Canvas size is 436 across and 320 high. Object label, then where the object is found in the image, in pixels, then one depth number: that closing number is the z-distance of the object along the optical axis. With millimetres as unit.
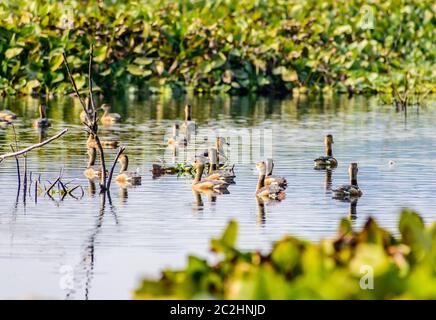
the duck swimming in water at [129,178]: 21906
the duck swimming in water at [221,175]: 21766
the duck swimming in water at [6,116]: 32562
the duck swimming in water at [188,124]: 31016
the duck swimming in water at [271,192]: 20250
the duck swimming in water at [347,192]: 20344
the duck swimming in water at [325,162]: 24469
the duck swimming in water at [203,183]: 21408
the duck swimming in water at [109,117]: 33531
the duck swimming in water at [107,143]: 26766
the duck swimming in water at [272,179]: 21000
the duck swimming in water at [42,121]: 32094
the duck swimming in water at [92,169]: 22752
